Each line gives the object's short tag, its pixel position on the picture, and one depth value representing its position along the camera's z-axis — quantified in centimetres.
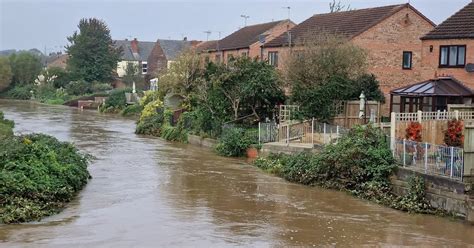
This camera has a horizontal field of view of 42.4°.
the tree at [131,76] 9577
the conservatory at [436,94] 2848
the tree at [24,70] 10706
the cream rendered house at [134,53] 11206
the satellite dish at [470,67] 3005
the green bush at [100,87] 9112
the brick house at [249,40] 5614
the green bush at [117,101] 7588
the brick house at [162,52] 9588
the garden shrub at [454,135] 2377
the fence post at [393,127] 2339
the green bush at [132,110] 7125
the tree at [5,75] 10325
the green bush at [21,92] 10131
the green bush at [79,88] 9181
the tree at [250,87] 3575
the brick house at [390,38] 4094
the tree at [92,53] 9406
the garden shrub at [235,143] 3362
